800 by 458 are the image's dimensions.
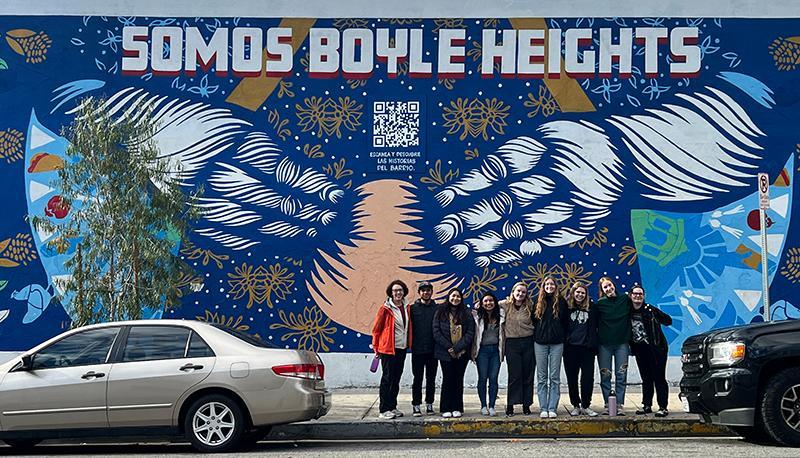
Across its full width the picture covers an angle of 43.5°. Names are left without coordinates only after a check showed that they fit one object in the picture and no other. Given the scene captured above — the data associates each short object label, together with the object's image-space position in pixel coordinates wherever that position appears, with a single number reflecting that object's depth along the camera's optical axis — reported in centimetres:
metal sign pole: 1267
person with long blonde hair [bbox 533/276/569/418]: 1304
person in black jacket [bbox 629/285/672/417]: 1316
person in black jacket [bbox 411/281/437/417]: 1344
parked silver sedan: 1071
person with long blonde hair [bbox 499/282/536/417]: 1324
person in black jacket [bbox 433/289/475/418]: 1326
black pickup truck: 1041
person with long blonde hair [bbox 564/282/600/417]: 1309
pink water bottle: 1282
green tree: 1438
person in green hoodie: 1311
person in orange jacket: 1316
